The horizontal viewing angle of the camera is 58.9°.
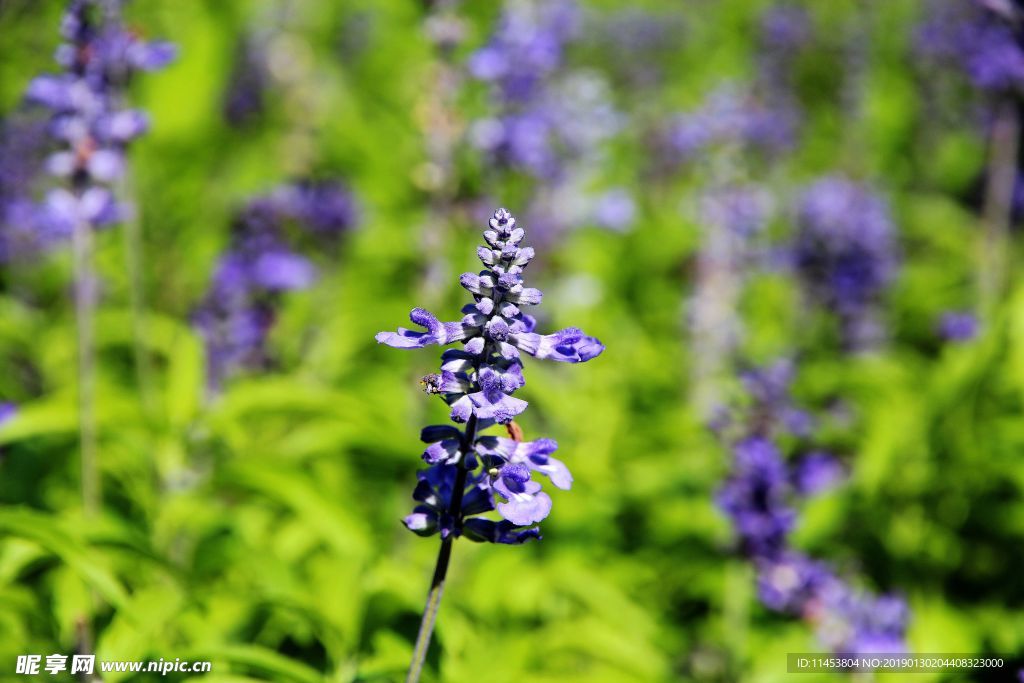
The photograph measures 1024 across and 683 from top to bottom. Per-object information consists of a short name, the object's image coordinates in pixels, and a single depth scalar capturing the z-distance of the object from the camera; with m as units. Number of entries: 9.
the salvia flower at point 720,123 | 6.59
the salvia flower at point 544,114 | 5.50
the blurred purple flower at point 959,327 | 6.13
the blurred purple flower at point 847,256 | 6.90
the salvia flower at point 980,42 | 4.25
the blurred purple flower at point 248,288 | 5.03
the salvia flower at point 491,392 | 1.82
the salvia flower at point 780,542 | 3.66
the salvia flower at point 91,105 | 3.40
